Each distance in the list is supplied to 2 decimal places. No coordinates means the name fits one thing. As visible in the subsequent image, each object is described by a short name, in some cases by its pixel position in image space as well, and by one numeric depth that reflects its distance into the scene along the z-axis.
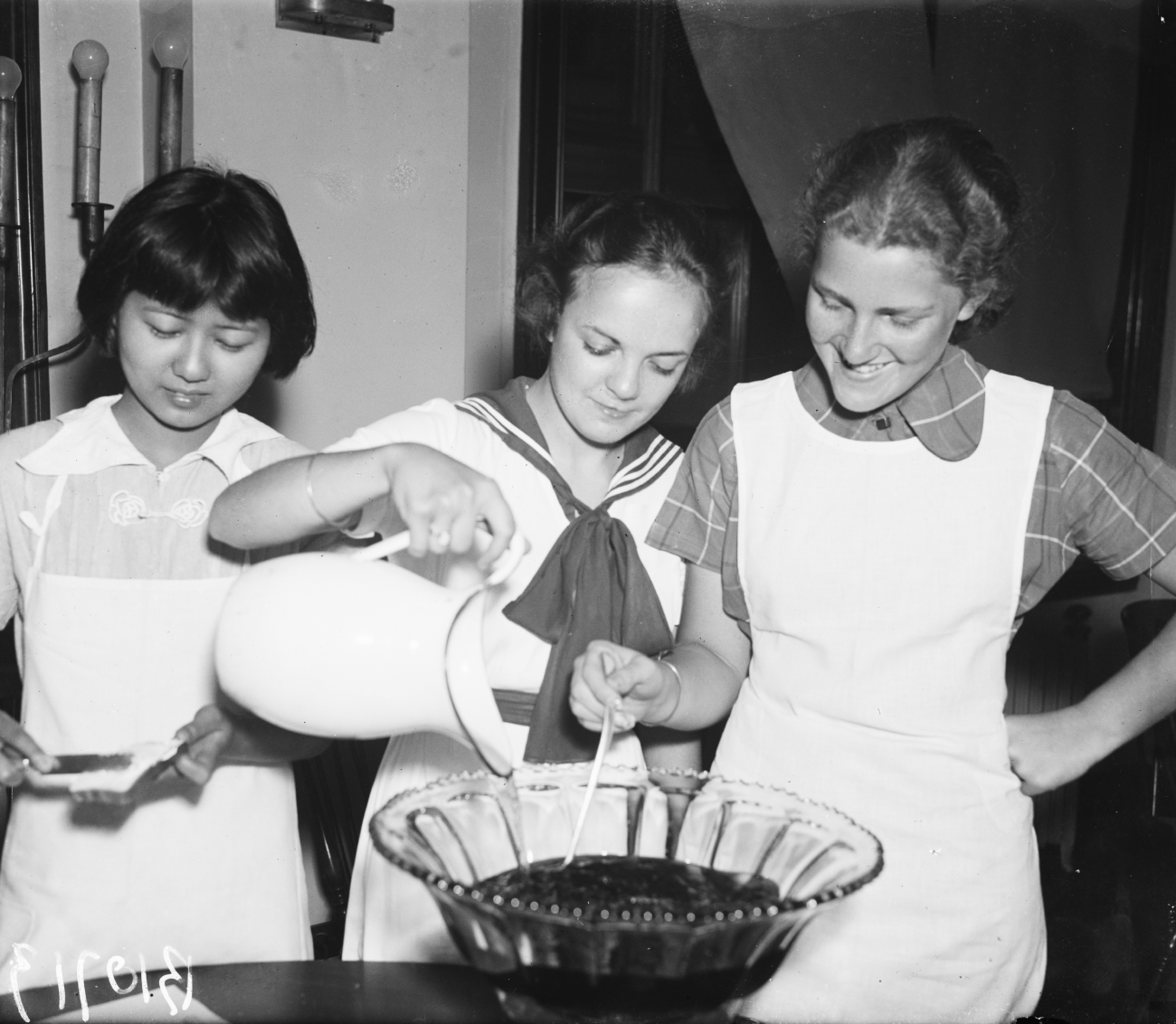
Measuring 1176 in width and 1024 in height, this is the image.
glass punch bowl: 0.66
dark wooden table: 0.83
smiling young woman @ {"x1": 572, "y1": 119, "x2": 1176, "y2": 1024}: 1.14
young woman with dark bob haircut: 1.21
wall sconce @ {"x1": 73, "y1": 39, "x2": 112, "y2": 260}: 1.60
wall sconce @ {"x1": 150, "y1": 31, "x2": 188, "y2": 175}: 1.65
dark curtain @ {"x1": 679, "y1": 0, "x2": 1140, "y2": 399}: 2.12
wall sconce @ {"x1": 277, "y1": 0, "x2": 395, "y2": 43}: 1.75
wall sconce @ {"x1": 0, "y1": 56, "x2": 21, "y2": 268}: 1.57
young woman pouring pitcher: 1.23
